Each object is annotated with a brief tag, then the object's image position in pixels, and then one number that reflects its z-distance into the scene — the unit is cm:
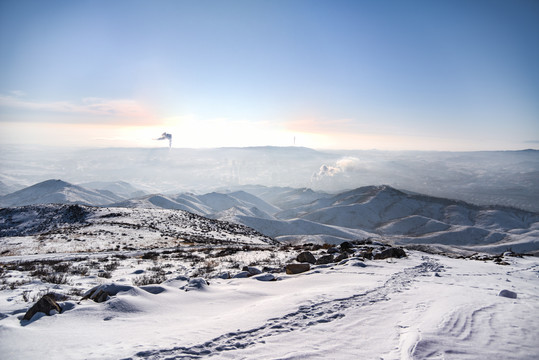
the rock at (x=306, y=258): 1289
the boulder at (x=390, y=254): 1472
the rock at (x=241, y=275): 960
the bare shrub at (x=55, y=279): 868
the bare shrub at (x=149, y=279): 918
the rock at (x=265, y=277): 909
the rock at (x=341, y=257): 1341
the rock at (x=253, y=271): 1005
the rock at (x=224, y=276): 964
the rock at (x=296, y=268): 1037
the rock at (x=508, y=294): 731
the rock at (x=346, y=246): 1761
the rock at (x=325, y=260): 1245
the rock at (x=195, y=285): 745
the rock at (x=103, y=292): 598
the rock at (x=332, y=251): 1603
